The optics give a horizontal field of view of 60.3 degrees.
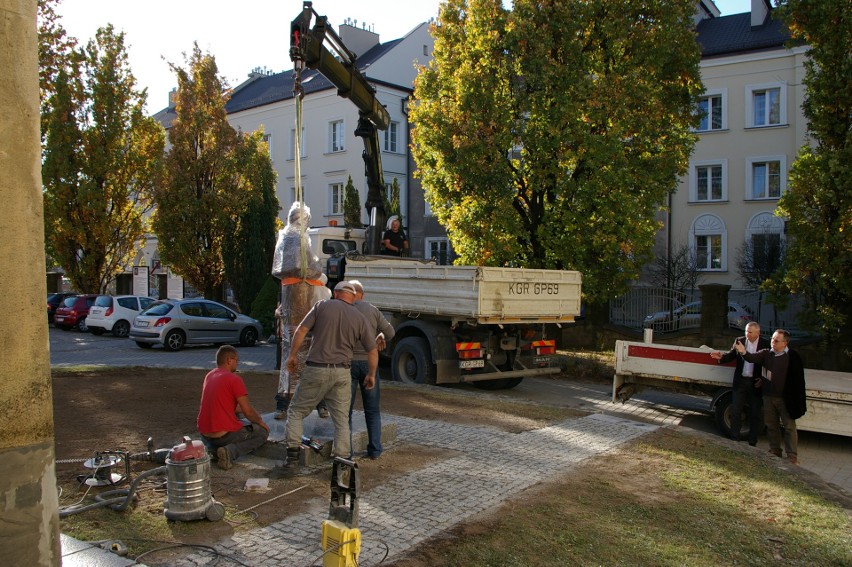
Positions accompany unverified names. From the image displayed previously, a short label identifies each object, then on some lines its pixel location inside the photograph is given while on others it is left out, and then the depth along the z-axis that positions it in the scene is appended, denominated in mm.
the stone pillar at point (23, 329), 3020
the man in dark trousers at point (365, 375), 7227
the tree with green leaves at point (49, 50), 24453
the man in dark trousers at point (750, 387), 9445
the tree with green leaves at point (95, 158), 28250
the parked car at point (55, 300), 30812
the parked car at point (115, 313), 25203
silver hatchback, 20141
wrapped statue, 7895
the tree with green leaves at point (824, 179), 13961
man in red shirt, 6750
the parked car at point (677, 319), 20030
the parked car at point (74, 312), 27750
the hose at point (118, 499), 5363
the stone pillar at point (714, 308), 18500
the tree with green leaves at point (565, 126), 15805
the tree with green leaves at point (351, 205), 29156
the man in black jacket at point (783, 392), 8705
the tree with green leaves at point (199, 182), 27219
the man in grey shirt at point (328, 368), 6574
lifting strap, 7532
